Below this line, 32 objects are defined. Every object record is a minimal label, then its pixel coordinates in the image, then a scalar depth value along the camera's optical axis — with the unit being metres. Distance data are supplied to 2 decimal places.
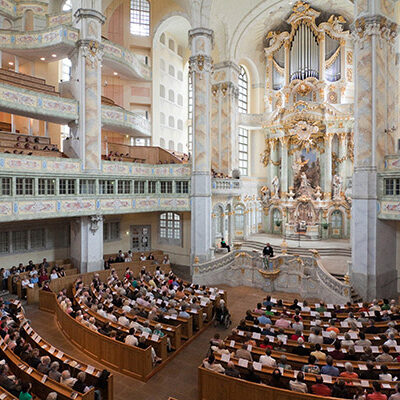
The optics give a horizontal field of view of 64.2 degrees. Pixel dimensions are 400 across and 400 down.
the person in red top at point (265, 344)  8.84
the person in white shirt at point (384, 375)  6.98
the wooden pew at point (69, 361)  7.68
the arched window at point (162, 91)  27.10
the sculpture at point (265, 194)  30.32
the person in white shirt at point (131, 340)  9.20
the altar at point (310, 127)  27.19
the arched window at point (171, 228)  23.68
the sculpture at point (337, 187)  27.25
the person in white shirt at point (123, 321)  10.38
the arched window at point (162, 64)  26.92
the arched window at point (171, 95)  28.06
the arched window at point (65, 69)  23.19
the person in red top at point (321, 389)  6.66
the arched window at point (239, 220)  28.05
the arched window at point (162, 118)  27.22
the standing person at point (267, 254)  18.56
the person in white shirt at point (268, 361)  7.77
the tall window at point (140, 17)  25.58
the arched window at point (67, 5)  24.05
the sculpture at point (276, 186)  29.78
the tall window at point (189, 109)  30.66
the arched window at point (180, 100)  29.42
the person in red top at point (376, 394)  6.24
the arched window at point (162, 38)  26.94
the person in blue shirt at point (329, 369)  7.31
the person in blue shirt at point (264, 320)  10.48
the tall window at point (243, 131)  30.48
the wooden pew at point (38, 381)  6.80
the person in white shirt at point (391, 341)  8.63
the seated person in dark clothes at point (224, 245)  23.41
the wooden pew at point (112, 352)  8.91
